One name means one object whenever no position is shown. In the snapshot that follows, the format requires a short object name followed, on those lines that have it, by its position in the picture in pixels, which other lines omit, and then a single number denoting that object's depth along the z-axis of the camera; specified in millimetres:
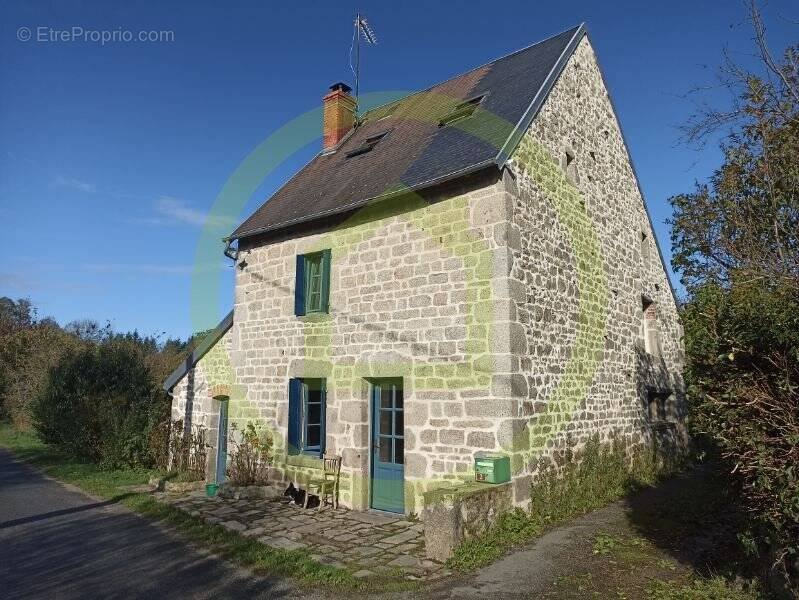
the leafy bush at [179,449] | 11125
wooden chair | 8094
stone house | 7078
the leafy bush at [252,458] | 9539
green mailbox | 6340
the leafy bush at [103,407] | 12758
